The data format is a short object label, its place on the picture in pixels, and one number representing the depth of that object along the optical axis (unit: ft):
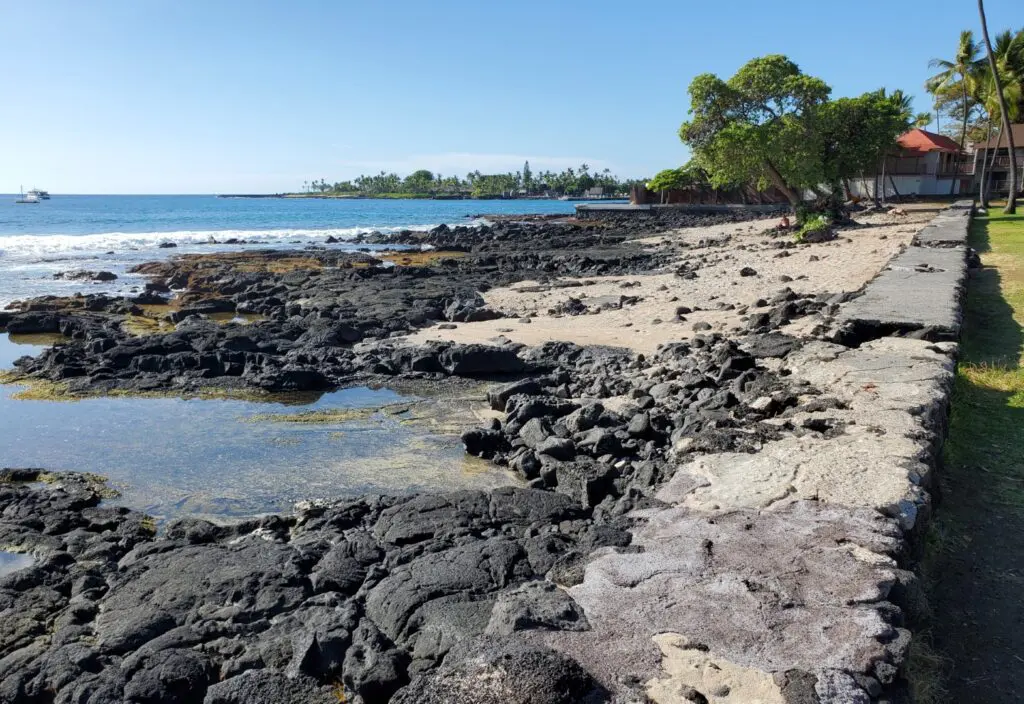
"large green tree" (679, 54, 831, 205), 94.58
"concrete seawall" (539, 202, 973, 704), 10.03
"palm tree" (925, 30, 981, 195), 129.80
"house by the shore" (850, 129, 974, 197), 159.22
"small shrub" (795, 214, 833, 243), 81.20
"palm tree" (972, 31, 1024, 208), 120.26
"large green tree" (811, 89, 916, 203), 106.32
